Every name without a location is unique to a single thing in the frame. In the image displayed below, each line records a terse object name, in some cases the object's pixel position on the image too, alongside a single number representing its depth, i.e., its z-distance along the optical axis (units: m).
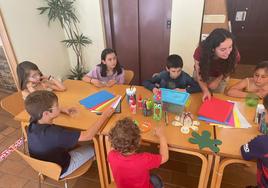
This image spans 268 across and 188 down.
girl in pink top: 2.16
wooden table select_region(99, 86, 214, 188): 1.27
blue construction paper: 1.75
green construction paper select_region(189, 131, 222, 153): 1.24
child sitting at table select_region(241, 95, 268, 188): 1.07
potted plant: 3.05
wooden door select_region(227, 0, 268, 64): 3.93
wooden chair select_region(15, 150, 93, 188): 1.20
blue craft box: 1.50
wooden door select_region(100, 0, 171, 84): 3.14
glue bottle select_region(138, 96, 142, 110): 1.64
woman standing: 1.70
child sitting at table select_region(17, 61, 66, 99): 1.94
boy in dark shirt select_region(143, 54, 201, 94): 1.86
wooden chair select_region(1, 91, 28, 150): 1.80
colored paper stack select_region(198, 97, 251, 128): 1.43
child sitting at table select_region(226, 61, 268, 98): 1.72
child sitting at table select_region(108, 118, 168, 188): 1.10
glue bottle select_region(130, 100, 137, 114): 1.58
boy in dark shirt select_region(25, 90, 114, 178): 1.31
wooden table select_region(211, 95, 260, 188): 1.22
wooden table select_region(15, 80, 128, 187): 1.54
